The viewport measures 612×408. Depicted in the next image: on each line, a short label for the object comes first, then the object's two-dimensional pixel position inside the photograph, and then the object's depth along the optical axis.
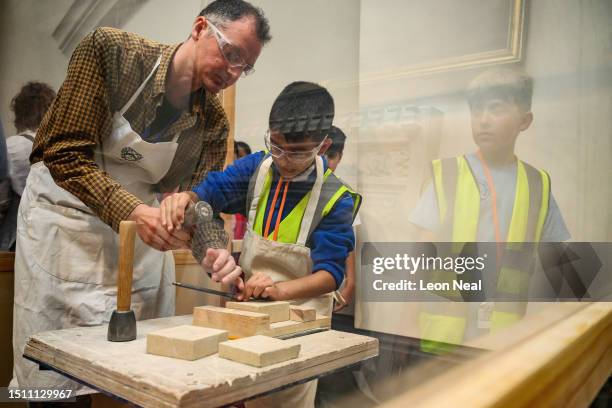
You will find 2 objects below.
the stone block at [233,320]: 0.73
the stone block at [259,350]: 0.63
